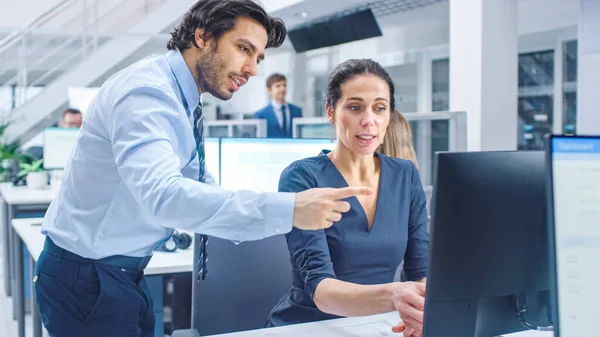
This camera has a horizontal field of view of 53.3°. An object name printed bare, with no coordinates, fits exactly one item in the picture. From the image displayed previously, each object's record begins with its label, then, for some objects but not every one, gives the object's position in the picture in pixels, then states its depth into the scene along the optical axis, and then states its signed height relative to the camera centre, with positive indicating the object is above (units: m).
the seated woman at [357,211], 1.39 -0.11
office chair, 1.63 -0.33
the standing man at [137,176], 1.08 -0.02
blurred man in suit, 5.64 +0.52
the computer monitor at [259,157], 2.33 +0.04
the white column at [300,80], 10.19 +1.48
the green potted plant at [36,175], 4.63 -0.06
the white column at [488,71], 4.07 +0.65
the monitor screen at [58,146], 4.42 +0.16
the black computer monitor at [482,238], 0.86 -0.11
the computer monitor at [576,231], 0.78 -0.09
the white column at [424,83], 8.04 +1.13
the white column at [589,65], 4.06 +0.69
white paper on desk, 1.23 -0.35
